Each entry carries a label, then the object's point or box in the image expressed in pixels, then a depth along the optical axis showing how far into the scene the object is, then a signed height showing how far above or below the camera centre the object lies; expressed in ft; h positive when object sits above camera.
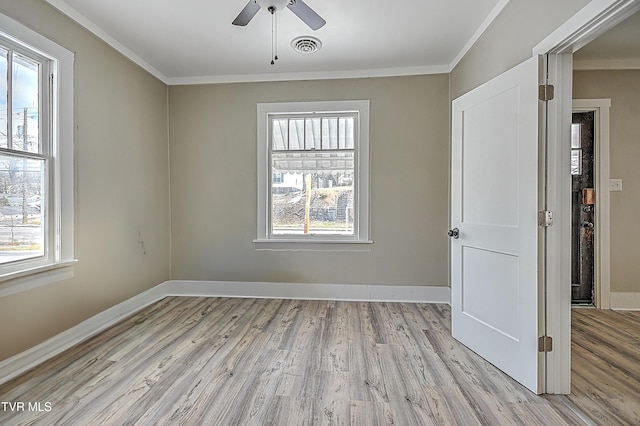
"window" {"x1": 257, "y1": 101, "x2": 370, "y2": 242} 11.96 +1.40
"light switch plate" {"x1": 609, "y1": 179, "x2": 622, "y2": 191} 10.78 +0.98
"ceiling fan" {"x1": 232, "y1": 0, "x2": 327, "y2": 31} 6.40 +4.22
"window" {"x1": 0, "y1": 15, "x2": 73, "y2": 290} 6.76 +1.34
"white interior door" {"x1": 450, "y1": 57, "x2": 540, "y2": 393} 6.21 -0.22
